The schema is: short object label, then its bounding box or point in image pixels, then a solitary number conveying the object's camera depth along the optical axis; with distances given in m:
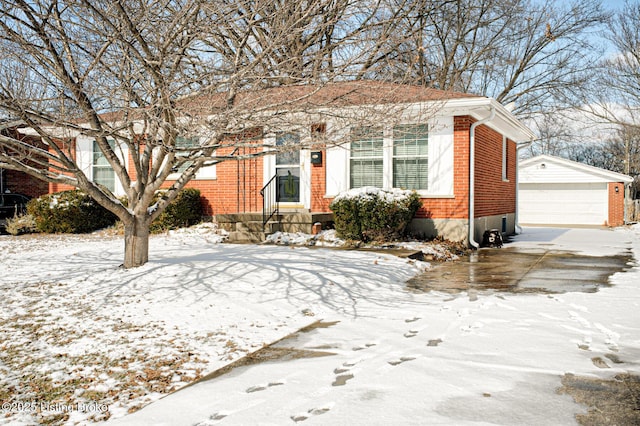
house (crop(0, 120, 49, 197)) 17.95
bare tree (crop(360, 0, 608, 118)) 23.33
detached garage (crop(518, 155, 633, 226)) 24.69
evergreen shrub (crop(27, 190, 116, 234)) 14.09
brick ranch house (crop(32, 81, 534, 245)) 12.34
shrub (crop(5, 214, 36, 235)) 13.95
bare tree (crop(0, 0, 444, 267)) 5.49
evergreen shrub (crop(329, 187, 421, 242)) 11.32
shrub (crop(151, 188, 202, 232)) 13.77
